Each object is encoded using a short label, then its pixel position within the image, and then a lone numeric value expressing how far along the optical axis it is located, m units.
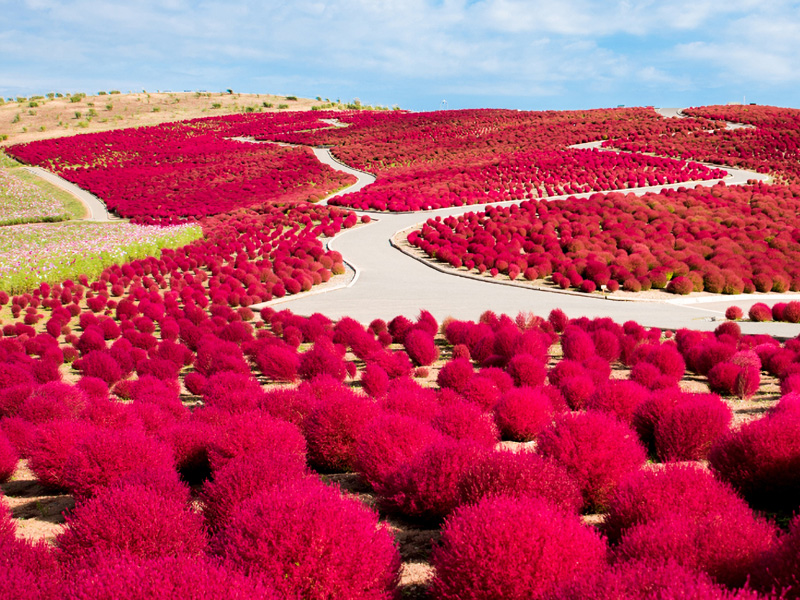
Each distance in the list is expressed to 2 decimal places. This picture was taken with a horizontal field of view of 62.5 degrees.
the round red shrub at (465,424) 6.36
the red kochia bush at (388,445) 5.60
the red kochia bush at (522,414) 7.24
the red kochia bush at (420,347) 11.81
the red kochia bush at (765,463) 5.16
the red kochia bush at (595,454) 5.23
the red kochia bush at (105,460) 5.45
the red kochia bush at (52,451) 6.04
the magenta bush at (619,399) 7.32
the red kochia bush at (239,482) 4.55
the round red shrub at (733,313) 15.66
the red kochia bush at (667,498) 4.06
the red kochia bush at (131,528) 4.00
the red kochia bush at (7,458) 6.38
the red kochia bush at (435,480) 4.97
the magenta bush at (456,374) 9.05
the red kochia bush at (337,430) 6.53
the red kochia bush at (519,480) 4.32
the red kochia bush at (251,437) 5.69
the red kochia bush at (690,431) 6.48
